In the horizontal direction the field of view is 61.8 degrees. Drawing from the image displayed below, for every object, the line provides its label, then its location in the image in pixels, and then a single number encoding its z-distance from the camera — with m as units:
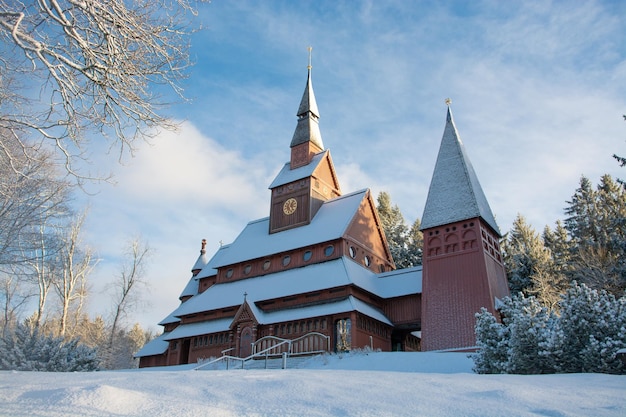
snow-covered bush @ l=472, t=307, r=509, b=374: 16.12
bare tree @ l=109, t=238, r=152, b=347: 42.19
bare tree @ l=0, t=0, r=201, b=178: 8.38
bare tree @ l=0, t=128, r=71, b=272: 15.86
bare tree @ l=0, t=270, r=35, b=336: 25.48
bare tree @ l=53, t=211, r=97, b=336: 33.47
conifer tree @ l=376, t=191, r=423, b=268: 50.41
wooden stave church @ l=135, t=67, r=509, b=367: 24.69
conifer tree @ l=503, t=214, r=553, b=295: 35.38
